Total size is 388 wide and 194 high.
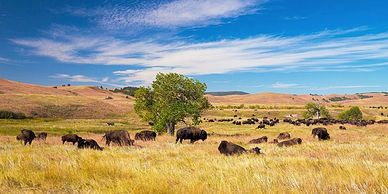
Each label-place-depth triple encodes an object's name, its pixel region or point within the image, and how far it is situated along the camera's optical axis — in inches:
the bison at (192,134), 1337.4
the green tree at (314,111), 4045.3
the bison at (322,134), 1346.0
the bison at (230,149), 746.8
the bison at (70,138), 1280.8
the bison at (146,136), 1403.8
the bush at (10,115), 3426.9
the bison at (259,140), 1227.9
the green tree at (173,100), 1840.6
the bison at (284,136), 1472.9
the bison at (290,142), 1015.1
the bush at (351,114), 3857.5
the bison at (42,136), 1413.1
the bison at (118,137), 1110.4
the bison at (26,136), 1241.6
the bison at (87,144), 924.4
